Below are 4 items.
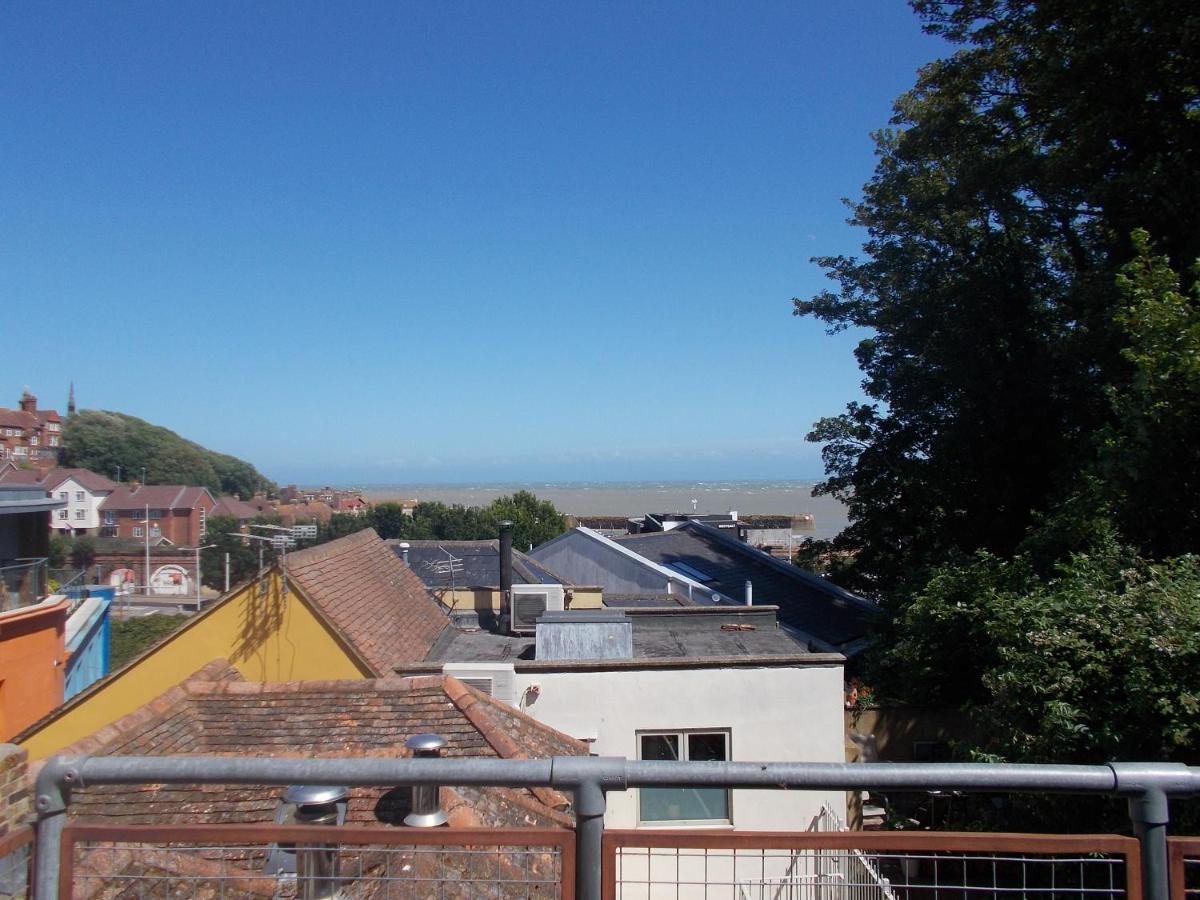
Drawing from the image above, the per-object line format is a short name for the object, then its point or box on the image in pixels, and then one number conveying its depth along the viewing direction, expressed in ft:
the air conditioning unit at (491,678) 31.78
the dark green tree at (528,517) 172.45
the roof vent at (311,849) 8.64
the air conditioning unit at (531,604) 44.52
